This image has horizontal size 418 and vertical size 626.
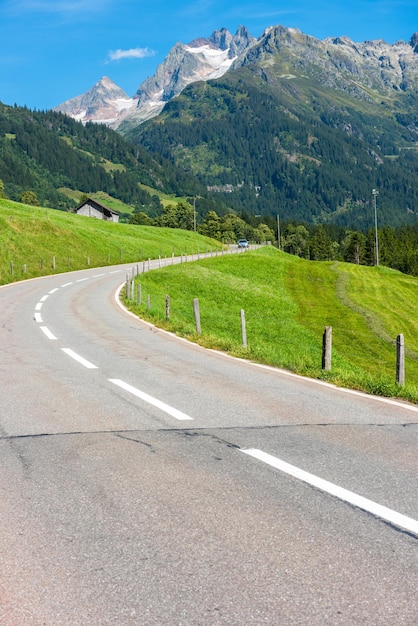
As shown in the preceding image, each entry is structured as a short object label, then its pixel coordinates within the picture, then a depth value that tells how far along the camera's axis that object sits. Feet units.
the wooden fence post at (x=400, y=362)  41.34
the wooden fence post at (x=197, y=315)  71.11
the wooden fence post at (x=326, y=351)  45.91
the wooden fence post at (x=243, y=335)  61.11
